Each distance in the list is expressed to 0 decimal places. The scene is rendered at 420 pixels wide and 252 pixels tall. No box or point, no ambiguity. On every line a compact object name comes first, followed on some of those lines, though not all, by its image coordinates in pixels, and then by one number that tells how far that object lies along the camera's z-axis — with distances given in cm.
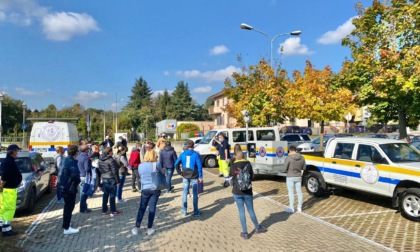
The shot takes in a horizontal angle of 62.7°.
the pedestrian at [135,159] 1102
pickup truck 768
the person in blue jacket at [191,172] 825
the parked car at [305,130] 4360
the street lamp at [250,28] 2220
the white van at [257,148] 1302
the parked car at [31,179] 816
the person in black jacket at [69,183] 678
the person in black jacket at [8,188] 671
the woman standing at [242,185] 654
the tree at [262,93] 2134
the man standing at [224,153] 1266
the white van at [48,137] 1658
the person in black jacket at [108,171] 799
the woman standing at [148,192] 683
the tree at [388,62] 1164
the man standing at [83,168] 866
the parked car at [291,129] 4171
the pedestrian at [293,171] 862
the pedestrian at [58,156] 1014
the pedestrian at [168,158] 1093
